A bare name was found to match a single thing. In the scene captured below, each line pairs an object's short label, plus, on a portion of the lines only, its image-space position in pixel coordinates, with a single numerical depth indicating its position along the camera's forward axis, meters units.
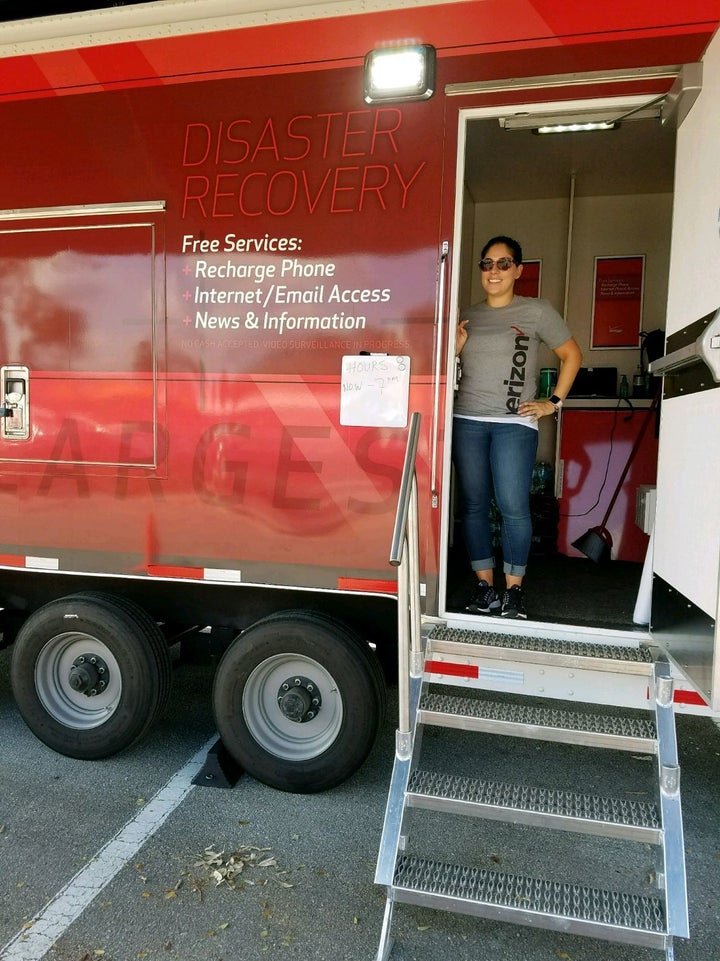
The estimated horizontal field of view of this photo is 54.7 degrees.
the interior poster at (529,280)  5.53
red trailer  2.55
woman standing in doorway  3.00
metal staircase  2.00
